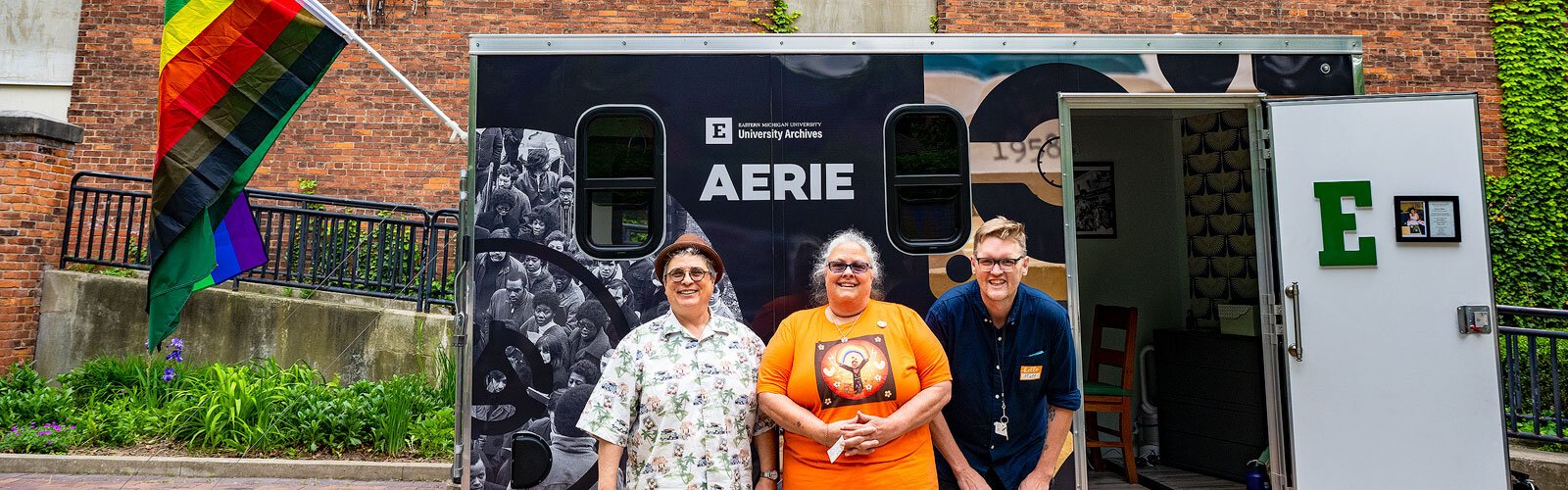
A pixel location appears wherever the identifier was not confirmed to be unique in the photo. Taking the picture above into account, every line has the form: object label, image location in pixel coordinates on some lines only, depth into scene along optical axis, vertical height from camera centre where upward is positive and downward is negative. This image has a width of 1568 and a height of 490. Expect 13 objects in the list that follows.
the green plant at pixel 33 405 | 6.55 -0.87
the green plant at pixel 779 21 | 9.54 +2.97
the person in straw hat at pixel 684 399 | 2.80 -0.37
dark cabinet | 5.31 -0.76
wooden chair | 5.39 -0.70
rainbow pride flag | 4.09 +0.89
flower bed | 6.23 -0.94
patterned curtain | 5.42 +0.46
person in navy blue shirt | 3.31 -0.41
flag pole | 4.26 +1.36
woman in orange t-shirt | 2.82 -0.34
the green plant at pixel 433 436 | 6.25 -1.07
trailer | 3.67 +0.39
